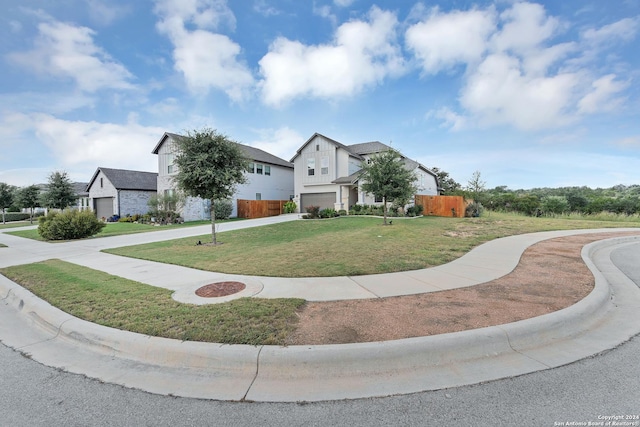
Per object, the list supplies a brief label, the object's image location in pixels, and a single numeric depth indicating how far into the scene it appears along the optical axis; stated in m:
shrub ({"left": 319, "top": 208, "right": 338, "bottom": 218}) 24.28
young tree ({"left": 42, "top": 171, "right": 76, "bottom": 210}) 25.55
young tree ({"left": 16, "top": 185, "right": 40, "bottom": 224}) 29.69
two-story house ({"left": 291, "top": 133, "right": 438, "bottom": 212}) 27.91
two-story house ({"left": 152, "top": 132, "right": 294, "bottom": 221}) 27.69
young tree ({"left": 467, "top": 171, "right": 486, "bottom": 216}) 28.33
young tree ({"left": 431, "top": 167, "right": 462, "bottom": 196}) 46.59
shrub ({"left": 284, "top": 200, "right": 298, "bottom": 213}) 30.12
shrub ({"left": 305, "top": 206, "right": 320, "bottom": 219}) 24.22
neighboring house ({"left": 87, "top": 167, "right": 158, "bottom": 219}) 30.44
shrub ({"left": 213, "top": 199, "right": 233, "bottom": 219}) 26.86
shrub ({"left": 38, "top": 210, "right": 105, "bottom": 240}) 14.60
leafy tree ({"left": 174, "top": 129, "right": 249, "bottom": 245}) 11.51
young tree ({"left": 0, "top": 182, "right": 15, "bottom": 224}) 29.19
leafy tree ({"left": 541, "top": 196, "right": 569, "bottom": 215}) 28.92
